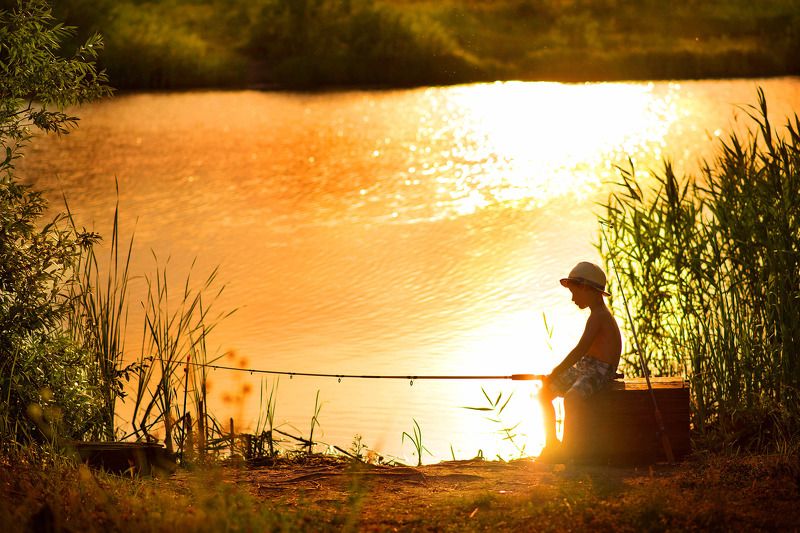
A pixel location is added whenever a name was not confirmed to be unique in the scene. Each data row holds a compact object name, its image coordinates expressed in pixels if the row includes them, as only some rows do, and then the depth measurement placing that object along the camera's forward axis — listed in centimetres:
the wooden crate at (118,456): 1335
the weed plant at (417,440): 1617
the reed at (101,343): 1578
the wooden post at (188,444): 1414
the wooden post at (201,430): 1378
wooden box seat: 1391
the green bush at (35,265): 1460
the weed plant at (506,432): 1618
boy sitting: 1398
